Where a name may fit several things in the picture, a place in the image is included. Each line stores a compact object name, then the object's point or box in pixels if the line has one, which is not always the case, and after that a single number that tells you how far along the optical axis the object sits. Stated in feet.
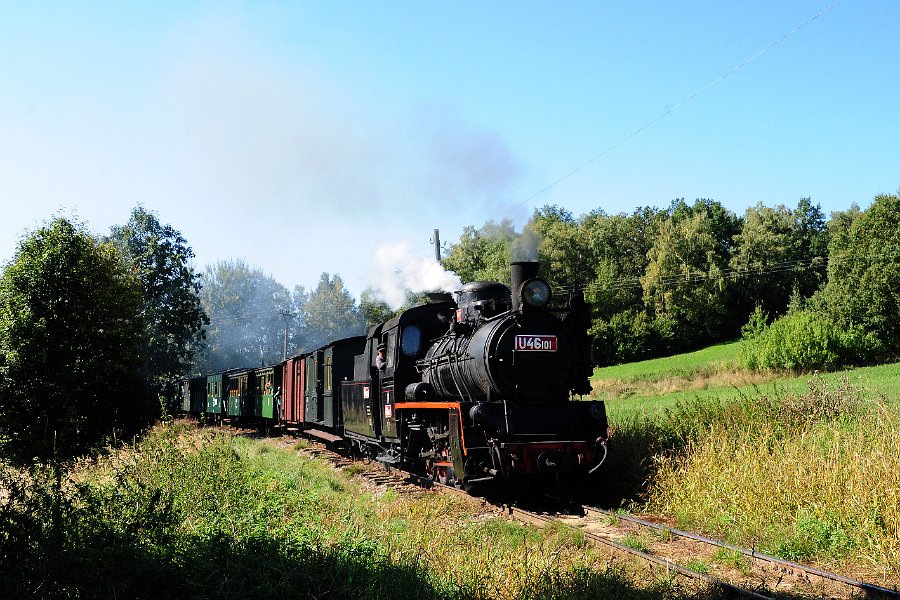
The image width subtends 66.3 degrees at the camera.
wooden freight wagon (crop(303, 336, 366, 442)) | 54.70
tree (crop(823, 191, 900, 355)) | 135.85
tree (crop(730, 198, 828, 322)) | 177.47
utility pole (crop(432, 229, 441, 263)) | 86.21
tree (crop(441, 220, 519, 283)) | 121.49
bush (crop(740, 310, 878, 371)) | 107.55
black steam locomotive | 30.83
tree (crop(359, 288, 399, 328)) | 155.55
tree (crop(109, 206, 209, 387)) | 116.57
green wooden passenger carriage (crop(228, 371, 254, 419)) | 99.66
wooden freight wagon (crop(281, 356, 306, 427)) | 70.18
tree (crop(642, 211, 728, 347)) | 173.17
